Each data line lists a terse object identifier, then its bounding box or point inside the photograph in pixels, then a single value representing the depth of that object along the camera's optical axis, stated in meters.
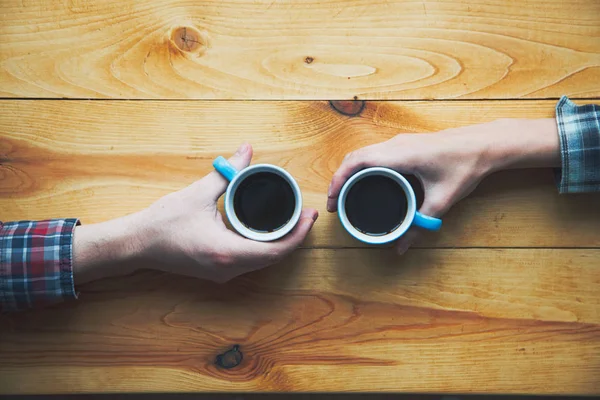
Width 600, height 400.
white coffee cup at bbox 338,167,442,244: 0.81
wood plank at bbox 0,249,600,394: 0.94
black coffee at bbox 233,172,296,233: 0.84
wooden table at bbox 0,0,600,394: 0.94
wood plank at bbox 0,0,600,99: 0.94
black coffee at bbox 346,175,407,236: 0.84
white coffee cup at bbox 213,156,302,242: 0.82
